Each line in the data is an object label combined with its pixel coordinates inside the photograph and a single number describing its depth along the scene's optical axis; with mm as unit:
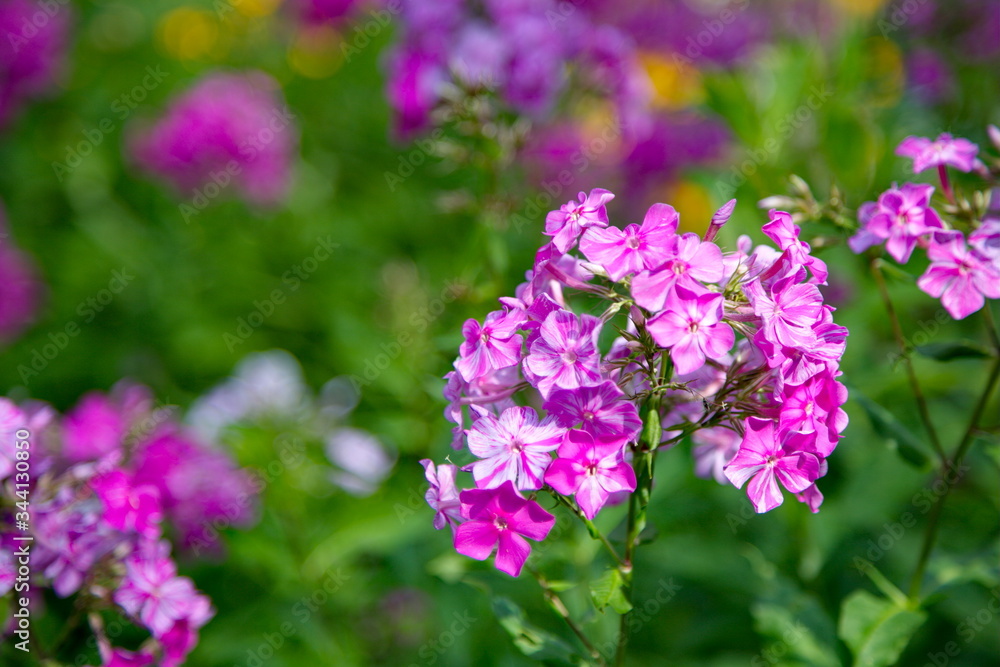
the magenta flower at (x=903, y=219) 851
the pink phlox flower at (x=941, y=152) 871
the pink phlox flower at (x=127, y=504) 868
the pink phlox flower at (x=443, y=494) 809
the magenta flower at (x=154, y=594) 861
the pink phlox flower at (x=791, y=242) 805
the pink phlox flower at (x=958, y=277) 846
